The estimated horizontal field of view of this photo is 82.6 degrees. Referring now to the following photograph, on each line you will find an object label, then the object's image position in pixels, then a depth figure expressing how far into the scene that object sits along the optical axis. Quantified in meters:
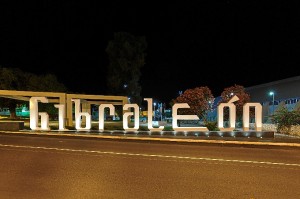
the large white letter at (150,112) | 13.52
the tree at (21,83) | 23.59
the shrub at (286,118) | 13.97
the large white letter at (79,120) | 14.20
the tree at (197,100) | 18.54
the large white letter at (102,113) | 14.13
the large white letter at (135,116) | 13.75
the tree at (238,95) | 19.55
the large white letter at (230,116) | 12.69
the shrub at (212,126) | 15.29
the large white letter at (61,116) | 14.33
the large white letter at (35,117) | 14.11
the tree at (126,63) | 27.12
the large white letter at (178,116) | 12.36
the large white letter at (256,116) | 12.49
